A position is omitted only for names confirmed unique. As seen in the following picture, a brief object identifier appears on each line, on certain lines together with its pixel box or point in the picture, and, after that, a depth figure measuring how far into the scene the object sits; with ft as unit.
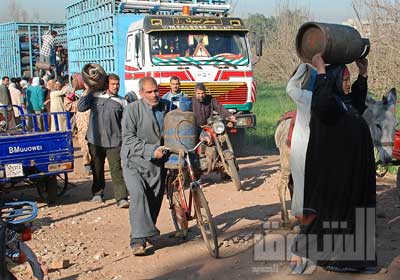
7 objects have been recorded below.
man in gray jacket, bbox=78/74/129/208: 26.61
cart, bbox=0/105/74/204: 24.86
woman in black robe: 15.21
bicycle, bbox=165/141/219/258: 18.42
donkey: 18.11
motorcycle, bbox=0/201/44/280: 12.53
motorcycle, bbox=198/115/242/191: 28.50
